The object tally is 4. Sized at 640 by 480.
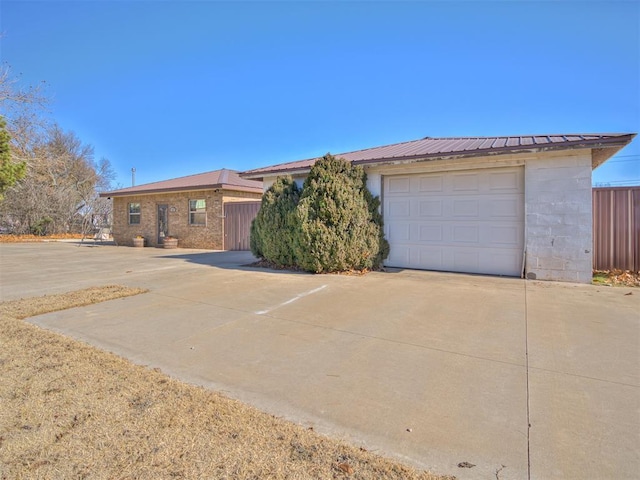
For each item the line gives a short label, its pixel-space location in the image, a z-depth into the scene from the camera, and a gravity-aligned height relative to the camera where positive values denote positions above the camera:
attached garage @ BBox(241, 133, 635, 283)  7.28 +0.63
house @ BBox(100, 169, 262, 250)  16.30 +1.09
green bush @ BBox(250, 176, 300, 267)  9.45 +0.20
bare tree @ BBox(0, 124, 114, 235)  25.72 +2.98
